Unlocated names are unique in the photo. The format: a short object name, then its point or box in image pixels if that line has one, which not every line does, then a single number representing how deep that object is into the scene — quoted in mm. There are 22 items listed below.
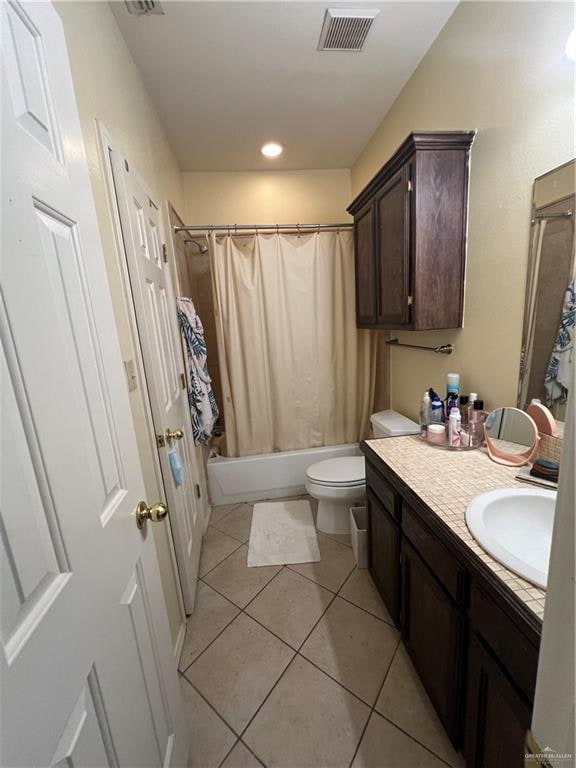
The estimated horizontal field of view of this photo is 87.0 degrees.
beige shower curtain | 2256
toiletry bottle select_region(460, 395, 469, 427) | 1430
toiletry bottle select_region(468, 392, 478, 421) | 1337
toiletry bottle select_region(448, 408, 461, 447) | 1344
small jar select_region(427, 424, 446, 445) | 1388
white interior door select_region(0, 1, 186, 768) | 380
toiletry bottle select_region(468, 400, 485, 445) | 1324
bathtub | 2379
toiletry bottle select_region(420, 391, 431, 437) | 1489
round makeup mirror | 1127
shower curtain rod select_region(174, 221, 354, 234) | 2116
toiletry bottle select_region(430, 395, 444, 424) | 1474
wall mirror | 976
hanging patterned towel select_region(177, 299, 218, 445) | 1842
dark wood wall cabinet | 1318
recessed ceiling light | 2098
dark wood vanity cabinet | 658
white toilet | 1866
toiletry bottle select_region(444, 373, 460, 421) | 1419
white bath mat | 1840
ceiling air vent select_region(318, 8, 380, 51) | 1209
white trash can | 1683
